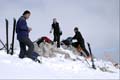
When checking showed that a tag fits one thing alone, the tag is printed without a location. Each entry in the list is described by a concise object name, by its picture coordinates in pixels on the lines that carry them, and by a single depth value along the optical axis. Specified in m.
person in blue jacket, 12.97
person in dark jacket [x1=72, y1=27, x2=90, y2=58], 19.20
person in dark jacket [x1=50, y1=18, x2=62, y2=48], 20.22
